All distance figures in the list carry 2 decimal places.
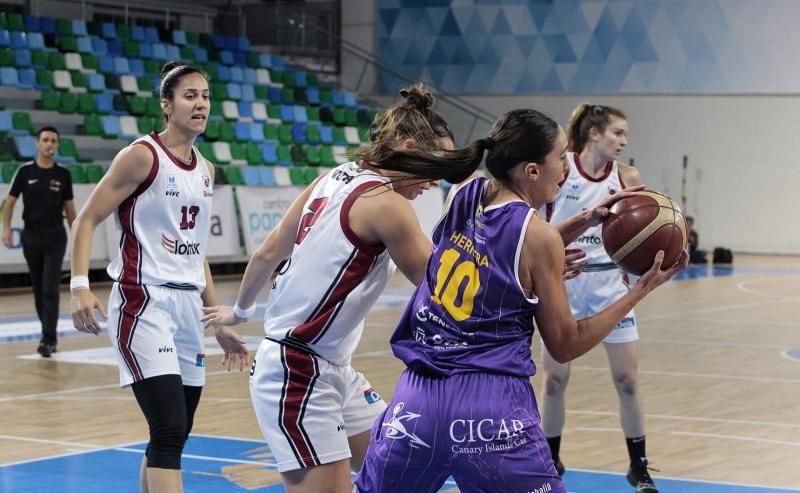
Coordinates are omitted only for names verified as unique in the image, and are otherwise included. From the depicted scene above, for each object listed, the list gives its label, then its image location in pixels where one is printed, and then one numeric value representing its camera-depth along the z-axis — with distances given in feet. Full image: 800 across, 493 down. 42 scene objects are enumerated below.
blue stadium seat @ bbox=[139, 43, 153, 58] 71.05
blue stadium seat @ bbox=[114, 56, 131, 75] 67.41
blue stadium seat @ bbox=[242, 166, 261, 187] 61.00
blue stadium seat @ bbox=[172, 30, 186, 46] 74.84
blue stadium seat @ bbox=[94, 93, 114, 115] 63.00
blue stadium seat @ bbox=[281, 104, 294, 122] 73.97
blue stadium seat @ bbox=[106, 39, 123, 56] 70.16
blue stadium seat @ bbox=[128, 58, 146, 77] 68.49
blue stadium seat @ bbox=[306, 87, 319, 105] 78.95
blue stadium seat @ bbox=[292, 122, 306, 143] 72.28
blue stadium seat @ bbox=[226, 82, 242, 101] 72.38
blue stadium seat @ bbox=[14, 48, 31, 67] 62.85
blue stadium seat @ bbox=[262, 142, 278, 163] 66.61
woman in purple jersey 10.28
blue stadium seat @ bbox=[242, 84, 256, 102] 73.92
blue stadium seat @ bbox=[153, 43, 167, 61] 71.93
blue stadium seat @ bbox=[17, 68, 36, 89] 61.52
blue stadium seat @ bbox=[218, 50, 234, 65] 76.79
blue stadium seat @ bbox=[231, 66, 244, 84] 74.64
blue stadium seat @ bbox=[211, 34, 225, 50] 78.79
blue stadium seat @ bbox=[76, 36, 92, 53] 67.77
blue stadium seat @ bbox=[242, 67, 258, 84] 76.05
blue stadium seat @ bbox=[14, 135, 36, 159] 54.39
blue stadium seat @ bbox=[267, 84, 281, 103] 76.41
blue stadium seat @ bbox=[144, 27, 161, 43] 73.31
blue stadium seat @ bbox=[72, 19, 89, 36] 69.32
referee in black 33.58
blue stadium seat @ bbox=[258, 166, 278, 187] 62.29
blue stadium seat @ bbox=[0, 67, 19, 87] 60.75
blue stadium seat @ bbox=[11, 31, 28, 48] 64.34
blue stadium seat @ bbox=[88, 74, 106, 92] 64.38
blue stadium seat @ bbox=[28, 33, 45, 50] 64.90
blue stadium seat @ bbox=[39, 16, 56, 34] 68.18
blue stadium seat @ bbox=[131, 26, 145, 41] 72.69
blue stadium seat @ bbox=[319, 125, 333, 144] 73.56
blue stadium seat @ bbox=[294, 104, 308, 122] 74.79
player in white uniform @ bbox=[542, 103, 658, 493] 19.39
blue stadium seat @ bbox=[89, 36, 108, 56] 69.31
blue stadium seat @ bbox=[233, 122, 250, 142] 67.87
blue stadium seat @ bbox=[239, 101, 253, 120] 71.26
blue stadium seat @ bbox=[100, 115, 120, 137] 61.31
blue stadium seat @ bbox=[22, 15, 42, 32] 67.72
